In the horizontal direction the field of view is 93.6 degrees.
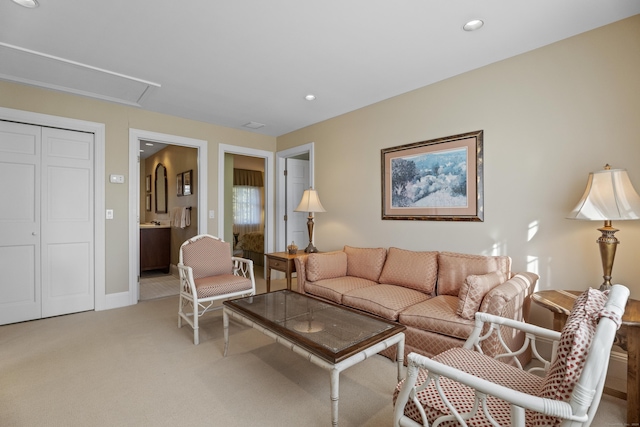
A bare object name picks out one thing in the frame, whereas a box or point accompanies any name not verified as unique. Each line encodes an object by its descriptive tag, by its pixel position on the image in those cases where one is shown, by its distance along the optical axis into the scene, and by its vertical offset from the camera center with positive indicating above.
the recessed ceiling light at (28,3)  1.90 +1.36
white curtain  7.36 +0.13
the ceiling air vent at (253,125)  4.42 +1.34
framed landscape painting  2.76 +0.35
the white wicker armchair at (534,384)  0.86 -0.57
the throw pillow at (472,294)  2.05 -0.56
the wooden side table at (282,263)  3.54 -0.59
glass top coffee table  1.58 -0.72
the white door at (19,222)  3.10 -0.08
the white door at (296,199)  5.13 +0.26
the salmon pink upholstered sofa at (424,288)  2.05 -0.65
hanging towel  5.25 -0.07
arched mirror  6.35 +0.56
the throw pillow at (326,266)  3.19 -0.57
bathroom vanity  5.47 -0.62
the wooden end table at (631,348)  1.63 -0.76
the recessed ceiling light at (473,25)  2.09 +1.34
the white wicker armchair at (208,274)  2.82 -0.65
